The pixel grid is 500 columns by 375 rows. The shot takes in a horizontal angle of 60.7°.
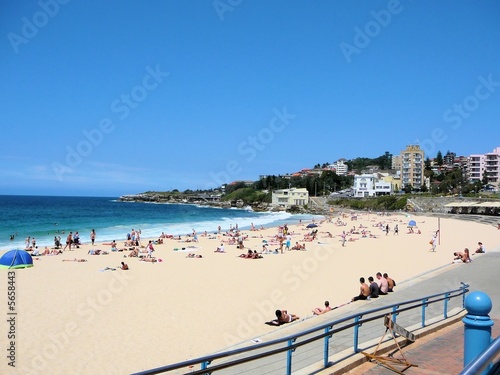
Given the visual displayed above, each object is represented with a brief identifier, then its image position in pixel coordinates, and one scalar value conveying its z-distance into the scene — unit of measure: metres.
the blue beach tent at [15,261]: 18.59
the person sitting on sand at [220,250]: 28.17
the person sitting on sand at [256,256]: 25.20
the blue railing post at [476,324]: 3.11
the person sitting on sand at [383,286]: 13.21
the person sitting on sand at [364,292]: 12.73
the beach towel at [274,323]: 11.50
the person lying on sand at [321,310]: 12.21
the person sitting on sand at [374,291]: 12.82
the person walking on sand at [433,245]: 28.08
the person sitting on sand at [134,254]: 25.64
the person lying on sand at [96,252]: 26.99
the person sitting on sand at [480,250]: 24.33
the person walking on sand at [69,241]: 29.89
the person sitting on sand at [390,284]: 13.69
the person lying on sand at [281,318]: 11.53
